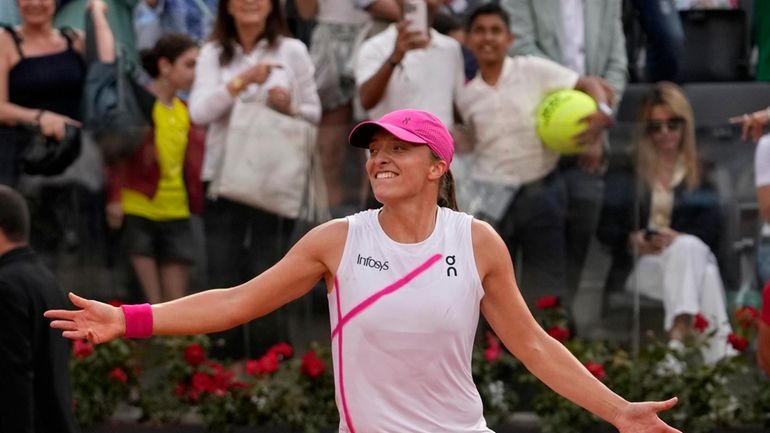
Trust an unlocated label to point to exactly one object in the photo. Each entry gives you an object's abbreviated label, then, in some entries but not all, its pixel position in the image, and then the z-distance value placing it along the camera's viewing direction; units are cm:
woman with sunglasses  1894
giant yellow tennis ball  1873
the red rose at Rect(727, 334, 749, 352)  1859
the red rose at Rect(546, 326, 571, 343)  1884
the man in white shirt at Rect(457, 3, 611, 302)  1894
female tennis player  1097
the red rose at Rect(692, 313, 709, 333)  1883
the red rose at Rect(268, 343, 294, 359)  1917
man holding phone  1903
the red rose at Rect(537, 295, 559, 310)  1900
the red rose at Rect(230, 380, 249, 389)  1914
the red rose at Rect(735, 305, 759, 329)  1878
